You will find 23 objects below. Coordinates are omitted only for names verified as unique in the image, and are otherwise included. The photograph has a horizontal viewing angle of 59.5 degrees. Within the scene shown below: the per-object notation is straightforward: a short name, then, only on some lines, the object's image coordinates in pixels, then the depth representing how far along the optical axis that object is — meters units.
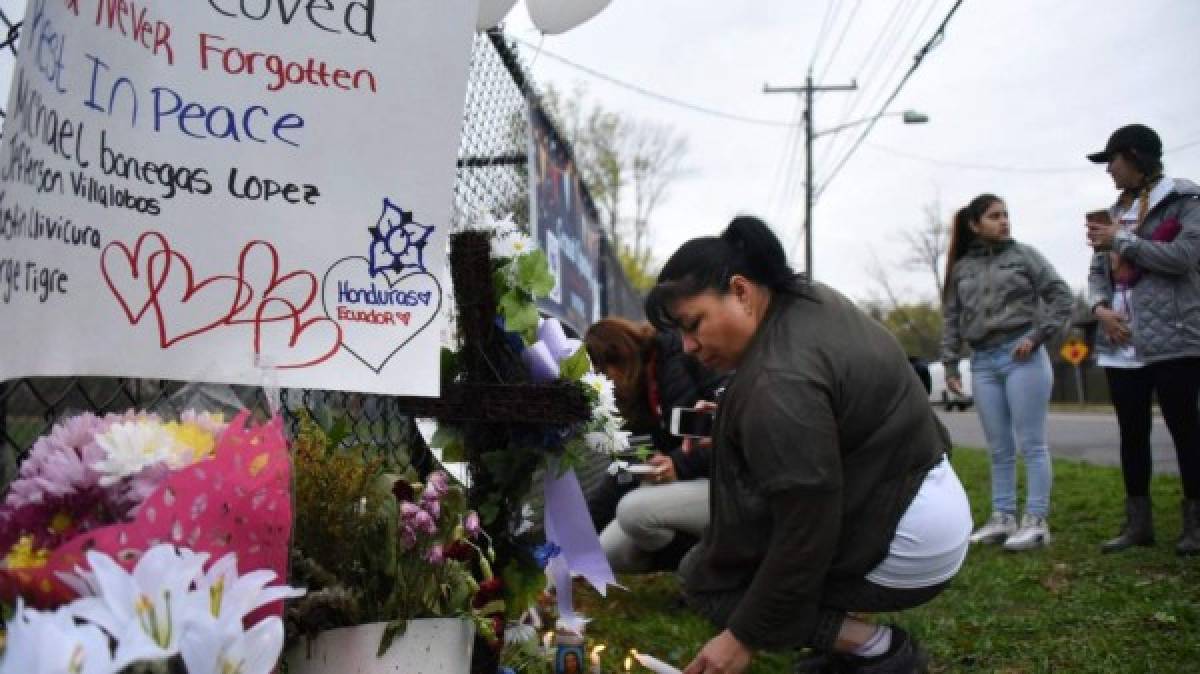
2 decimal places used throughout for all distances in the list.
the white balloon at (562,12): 2.62
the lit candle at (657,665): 2.48
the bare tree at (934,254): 55.44
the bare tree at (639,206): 38.97
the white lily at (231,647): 1.18
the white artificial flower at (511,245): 2.40
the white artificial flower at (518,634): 2.43
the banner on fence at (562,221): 4.53
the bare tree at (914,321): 65.65
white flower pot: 1.82
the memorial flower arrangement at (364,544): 1.84
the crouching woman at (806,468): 2.38
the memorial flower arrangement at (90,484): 1.36
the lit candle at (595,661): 2.93
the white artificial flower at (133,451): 1.36
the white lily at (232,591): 1.22
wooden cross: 2.25
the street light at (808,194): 26.47
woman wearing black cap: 4.30
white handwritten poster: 1.54
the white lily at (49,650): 1.07
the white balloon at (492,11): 2.53
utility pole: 26.52
